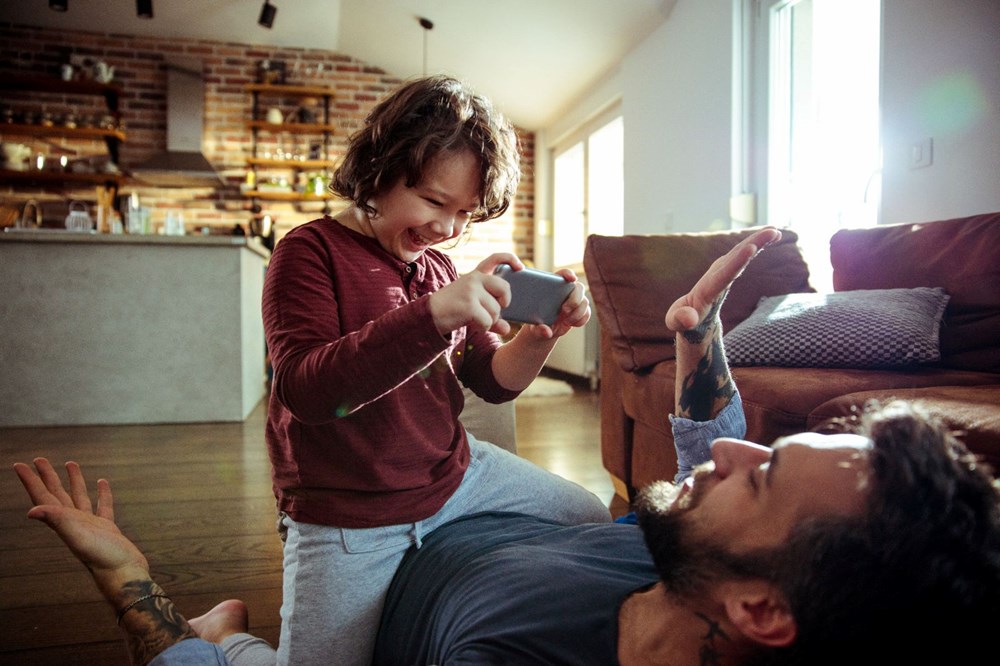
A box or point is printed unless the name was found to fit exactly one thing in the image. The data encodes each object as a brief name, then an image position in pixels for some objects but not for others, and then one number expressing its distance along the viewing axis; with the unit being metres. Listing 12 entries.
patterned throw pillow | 1.70
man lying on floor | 0.60
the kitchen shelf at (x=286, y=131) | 6.10
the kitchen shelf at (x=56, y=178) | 5.62
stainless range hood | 5.92
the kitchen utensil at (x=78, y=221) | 4.48
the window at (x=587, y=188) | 5.26
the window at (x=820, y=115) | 2.85
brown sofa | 1.48
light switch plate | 2.45
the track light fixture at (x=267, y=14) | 5.11
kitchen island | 3.47
